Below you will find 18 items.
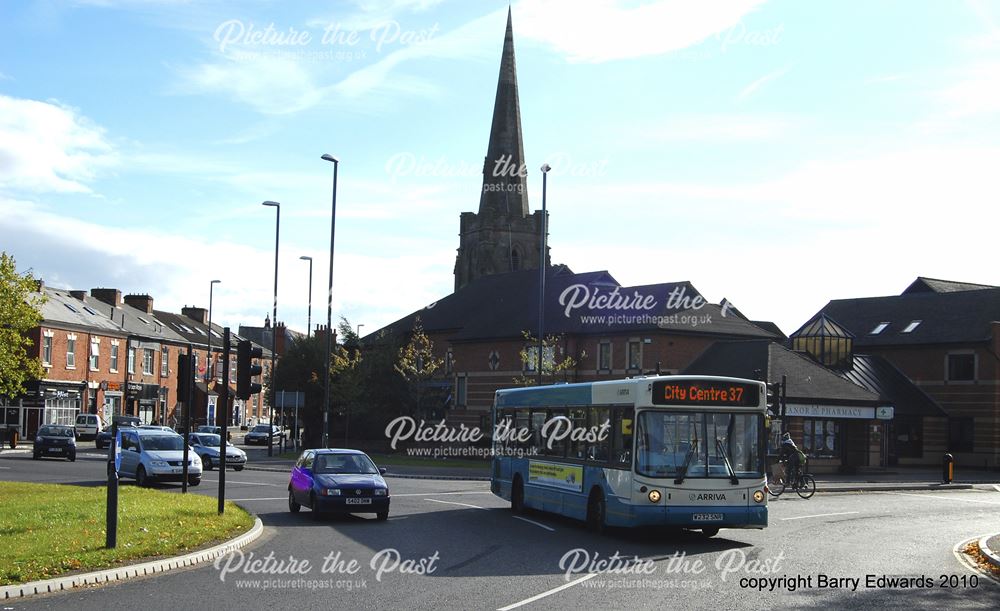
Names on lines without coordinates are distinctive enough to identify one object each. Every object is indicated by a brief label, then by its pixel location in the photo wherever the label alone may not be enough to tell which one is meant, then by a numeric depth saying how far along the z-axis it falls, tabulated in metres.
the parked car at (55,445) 43.72
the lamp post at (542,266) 38.34
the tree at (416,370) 57.22
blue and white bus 17.25
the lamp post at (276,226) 50.15
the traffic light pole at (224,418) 19.30
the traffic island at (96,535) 12.49
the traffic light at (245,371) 19.19
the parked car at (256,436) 70.71
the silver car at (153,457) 29.97
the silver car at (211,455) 38.97
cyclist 31.17
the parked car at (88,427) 60.34
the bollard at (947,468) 38.98
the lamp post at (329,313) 42.44
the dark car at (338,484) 20.42
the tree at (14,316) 43.22
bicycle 30.81
